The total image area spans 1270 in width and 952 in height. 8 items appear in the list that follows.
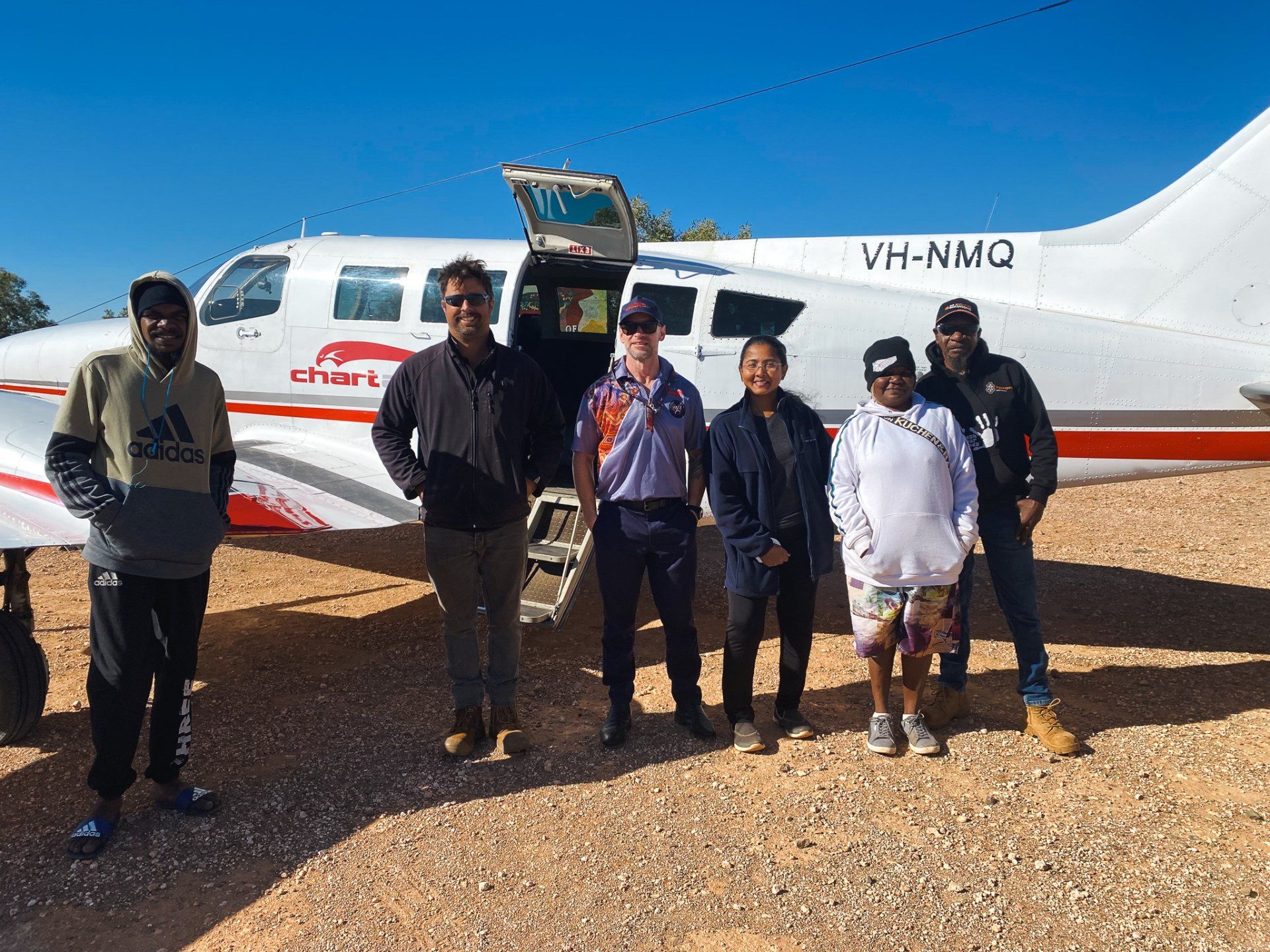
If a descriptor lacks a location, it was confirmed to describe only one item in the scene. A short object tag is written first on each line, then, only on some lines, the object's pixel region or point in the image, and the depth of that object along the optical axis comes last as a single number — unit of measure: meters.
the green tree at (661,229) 28.16
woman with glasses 3.79
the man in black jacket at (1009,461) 4.00
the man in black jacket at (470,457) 3.72
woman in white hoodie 3.64
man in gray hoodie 3.09
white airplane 5.31
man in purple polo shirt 3.82
